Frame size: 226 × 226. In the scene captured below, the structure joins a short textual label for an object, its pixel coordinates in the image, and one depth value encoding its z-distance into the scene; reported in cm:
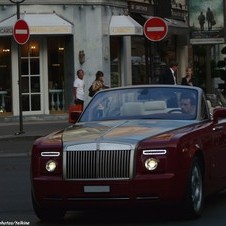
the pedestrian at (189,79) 2414
